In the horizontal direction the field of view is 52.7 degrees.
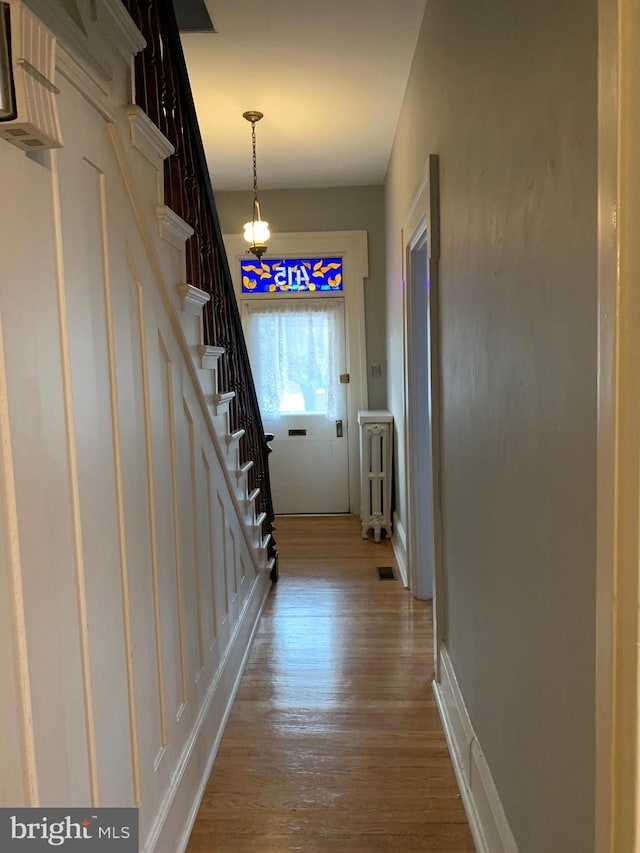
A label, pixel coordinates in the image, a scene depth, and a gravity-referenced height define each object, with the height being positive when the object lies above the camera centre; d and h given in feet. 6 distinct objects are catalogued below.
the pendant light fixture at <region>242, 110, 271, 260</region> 13.58 +3.12
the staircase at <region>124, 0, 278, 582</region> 5.89 +1.69
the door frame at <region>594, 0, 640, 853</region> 2.35 -0.20
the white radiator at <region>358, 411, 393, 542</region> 14.97 -2.10
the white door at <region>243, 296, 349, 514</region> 17.22 -0.39
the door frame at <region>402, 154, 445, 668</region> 7.79 -0.16
